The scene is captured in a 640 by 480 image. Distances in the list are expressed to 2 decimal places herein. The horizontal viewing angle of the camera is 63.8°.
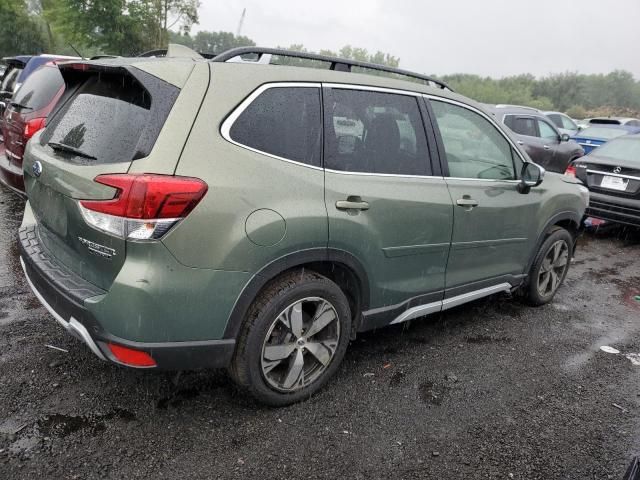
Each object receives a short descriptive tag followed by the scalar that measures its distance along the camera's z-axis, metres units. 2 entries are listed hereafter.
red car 5.11
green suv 2.27
